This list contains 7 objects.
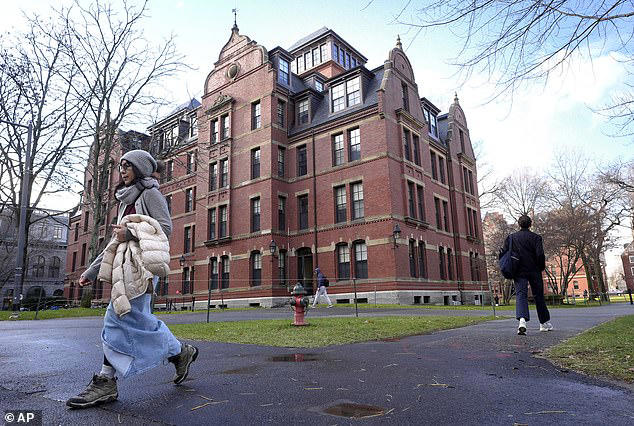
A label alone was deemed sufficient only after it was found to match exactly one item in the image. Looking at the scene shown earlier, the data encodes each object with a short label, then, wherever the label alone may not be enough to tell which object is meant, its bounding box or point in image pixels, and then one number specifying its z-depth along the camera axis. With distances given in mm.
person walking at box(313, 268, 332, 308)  20141
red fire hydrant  8133
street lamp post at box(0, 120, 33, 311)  14693
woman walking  2951
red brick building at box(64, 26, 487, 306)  23203
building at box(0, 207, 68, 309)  56625
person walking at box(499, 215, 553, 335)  6809
